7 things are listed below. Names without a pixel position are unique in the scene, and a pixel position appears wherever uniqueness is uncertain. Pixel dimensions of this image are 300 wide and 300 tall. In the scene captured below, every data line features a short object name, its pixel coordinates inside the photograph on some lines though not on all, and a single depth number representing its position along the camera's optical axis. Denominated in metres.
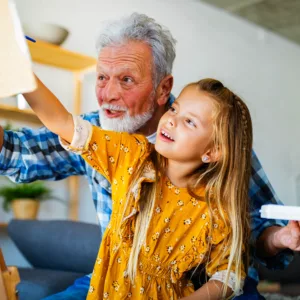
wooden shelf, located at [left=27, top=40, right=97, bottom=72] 2.90
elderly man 1.37
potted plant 2.88
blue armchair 1.89
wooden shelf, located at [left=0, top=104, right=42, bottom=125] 2.87
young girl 1.14
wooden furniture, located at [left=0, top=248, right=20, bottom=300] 0.80
